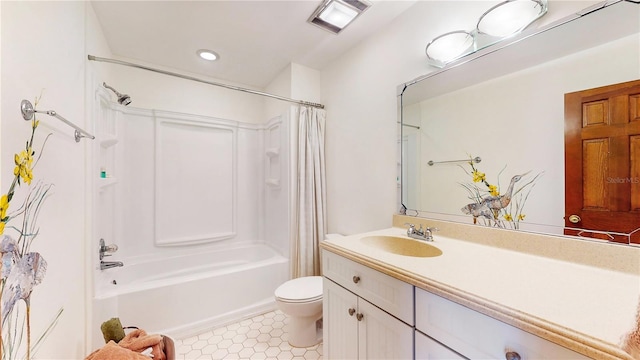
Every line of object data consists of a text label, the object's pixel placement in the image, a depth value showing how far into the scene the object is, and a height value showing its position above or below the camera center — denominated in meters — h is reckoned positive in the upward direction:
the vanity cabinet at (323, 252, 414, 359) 0.88 -0.59
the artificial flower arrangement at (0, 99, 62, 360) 0.63 -0.24
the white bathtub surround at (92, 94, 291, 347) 1.75 -0.36
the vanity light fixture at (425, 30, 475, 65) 1.25 +0.76
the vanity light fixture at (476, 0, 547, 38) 1.01 +0.76
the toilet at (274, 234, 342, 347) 1.60 -0.89
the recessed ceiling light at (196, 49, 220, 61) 2.10 +1.17
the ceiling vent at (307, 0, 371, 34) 1.50 +1.15
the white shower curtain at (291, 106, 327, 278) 2.19 -0.18
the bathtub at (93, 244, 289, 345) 1.66 -0.92
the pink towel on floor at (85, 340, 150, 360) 0.96 -0.73
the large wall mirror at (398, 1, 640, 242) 0.87 +0.35
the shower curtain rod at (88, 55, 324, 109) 1.45 +0.77
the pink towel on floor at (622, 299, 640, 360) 0.43 -0.32
